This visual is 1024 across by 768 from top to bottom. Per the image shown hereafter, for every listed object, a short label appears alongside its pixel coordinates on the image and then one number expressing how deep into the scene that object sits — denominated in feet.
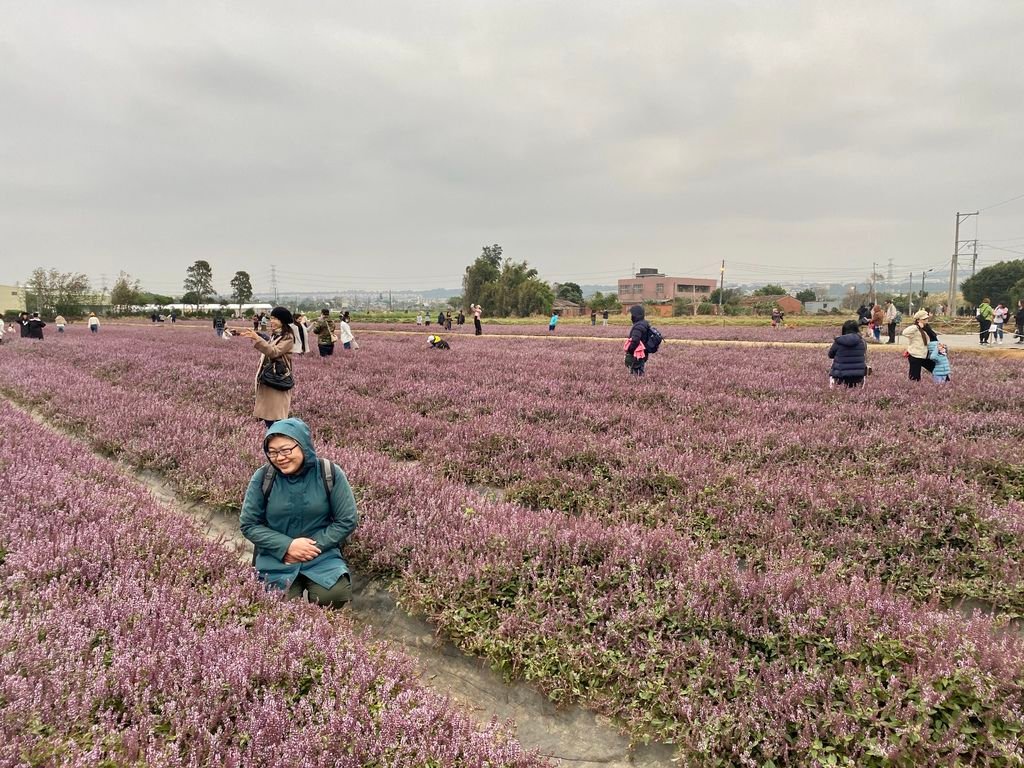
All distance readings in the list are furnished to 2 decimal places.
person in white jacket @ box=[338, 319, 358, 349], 63.22
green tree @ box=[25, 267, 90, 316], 250.98
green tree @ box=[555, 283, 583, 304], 449.11
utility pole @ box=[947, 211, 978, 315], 170.60
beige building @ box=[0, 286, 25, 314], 318.45
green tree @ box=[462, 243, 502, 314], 307.99
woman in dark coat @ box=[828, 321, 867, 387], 32.01
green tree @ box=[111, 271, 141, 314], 306.96
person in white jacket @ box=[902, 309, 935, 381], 34.24
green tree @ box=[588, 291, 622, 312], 331.77
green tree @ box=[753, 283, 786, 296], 388.25
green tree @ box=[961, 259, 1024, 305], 283.79
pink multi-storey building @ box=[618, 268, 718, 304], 496.23
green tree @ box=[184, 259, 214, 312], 369.50
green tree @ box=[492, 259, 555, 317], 289.33
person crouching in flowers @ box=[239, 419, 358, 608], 11.73
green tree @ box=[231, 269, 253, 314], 399.24
